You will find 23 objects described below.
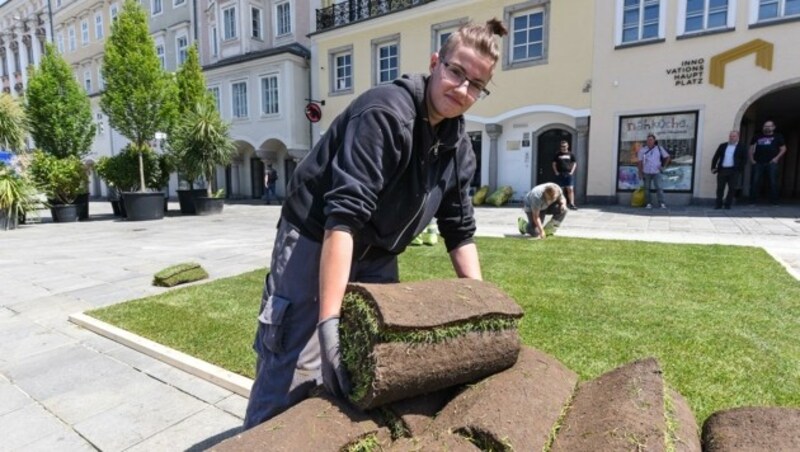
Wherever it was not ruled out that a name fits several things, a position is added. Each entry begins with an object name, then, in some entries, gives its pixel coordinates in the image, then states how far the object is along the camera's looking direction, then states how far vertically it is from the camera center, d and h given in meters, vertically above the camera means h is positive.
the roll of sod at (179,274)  5.34 -1.16
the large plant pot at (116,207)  15.44 -0.99
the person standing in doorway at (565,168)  12.42 +0.26
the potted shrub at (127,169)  14.52 +0.29
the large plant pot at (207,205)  15.12 -0.90
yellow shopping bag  12.97 -0.57
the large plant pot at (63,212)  13.91 -1.05
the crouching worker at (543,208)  7.66 -0.52
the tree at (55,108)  14.66 +2.32
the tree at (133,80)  13.64 +3.00
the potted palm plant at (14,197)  12.22 -0.51
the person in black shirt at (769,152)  11.61 +0.63
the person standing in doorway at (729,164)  11.06 +0.32
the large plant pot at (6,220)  12.23 -1.13
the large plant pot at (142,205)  13.77 -0.84
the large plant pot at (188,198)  15.52 -0.69
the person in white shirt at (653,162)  12.06 +0.40
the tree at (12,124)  13.95 +1.69
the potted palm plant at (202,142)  14.77 +1.17
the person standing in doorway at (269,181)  19.78 -0.14
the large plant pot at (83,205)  14.60 -0.86
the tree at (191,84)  16.48 +3.43
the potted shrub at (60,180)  13.75 -0.06
